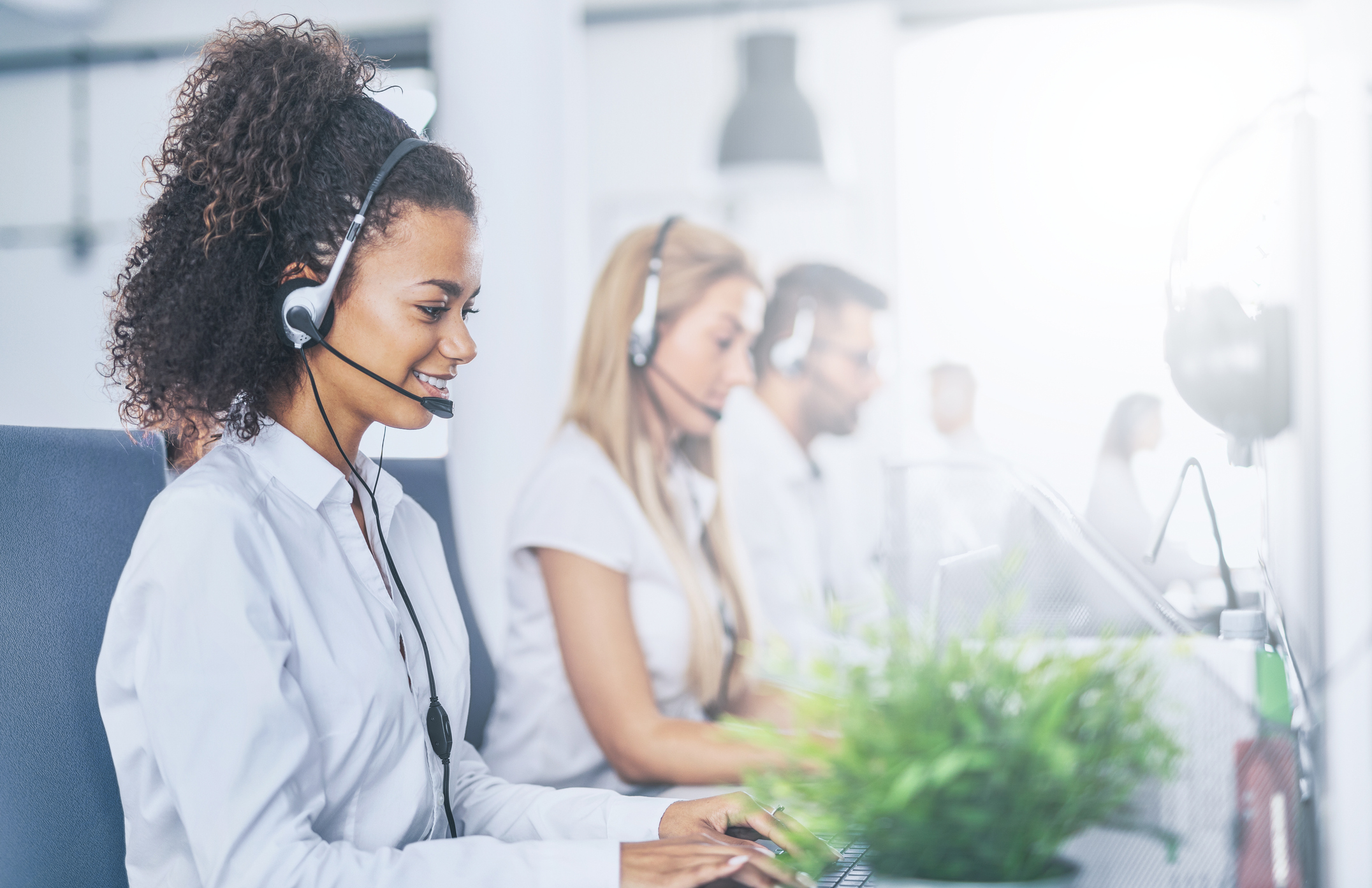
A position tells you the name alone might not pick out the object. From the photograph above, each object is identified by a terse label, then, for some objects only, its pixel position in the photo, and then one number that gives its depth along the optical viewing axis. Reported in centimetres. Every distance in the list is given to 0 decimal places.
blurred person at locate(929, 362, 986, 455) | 390
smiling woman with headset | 74
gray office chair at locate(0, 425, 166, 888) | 83
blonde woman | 137
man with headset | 234
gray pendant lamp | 316
